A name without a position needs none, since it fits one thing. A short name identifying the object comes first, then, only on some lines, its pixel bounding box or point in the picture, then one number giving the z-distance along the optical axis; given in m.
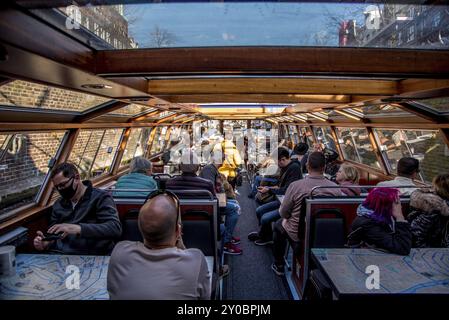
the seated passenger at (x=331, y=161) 8.00
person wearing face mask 2.79
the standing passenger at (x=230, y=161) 7.87
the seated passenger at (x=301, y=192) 3.60
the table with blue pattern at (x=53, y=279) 1.99
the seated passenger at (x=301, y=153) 7.96
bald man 1.60
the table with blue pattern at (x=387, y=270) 2.06
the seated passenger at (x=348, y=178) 3.98
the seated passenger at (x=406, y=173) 3.98
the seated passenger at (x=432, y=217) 2.80
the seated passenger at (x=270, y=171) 6.37
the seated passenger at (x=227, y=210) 4.91
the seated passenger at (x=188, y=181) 3.97
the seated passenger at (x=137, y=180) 3.96
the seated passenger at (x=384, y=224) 2.54
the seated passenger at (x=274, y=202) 5.13
